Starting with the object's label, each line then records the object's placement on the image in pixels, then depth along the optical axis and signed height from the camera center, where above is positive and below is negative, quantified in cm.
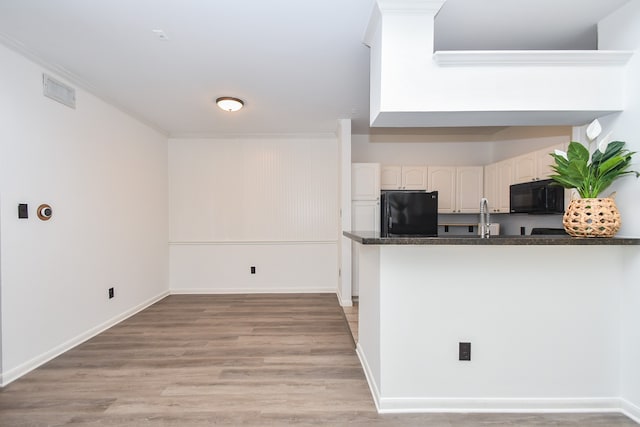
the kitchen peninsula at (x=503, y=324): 179 -71
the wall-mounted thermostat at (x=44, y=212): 236 -1
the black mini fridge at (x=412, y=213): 296 -3
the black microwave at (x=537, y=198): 308 +14
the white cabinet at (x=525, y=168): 342 +52
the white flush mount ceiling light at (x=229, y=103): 310 +117
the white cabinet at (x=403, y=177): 440 +50
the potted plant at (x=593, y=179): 169 +19
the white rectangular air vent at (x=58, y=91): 243 +107
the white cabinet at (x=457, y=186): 439 +37
